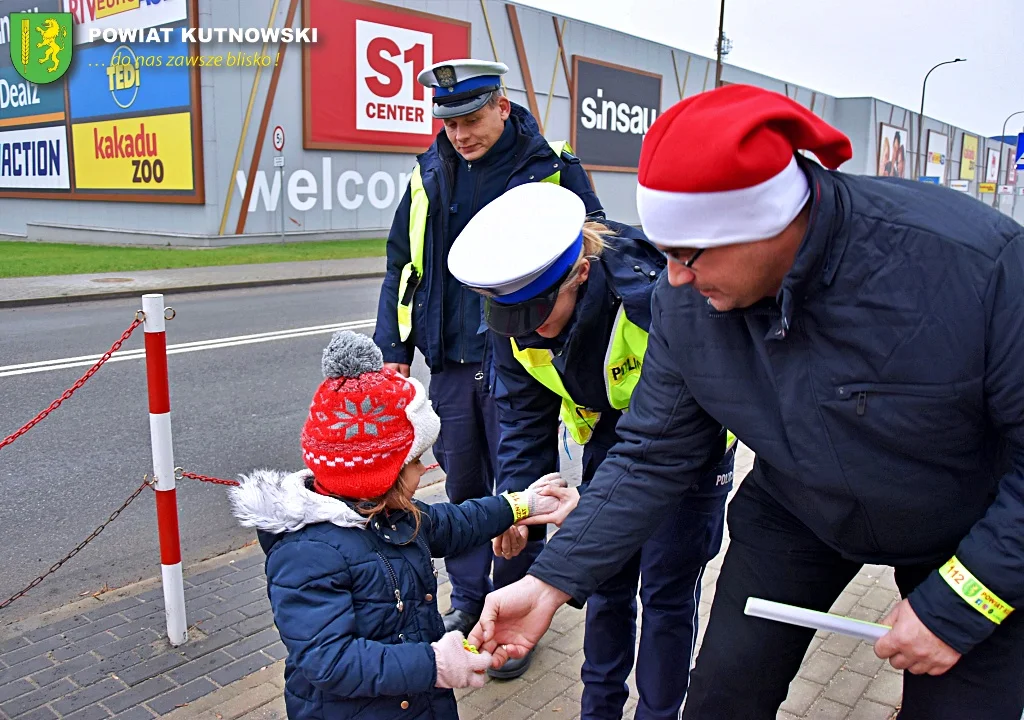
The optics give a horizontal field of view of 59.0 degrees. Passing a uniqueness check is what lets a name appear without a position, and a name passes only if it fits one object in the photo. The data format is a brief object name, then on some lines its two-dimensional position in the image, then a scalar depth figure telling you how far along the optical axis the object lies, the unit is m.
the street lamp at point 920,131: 49.03
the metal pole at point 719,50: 33.52
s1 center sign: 22.12
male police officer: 3.55
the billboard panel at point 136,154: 21.16
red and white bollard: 3.51
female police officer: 2.49
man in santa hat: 1.67
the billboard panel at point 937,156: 63.48
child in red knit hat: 2.08
